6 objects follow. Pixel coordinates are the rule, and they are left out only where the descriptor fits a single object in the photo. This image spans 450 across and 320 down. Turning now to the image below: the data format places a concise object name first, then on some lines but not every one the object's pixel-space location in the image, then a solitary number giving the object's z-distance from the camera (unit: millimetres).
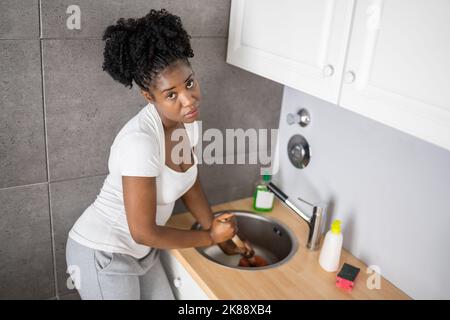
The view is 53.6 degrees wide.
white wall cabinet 828
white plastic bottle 1352
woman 1131
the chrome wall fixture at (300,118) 1553
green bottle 1655
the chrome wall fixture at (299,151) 1581
